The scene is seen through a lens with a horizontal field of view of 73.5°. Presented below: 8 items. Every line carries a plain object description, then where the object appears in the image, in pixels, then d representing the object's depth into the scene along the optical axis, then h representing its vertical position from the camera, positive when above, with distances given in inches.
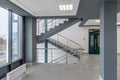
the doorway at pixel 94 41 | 283.2 -3.6
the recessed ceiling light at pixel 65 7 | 121.7 +51.7
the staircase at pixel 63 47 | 231.0 -21.5
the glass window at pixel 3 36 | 117.7 +6.5
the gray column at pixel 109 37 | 96.5 +3.6
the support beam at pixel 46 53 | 250.9 -40.6
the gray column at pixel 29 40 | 163.0 +0.4
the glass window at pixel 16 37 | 142.3 +6.3
